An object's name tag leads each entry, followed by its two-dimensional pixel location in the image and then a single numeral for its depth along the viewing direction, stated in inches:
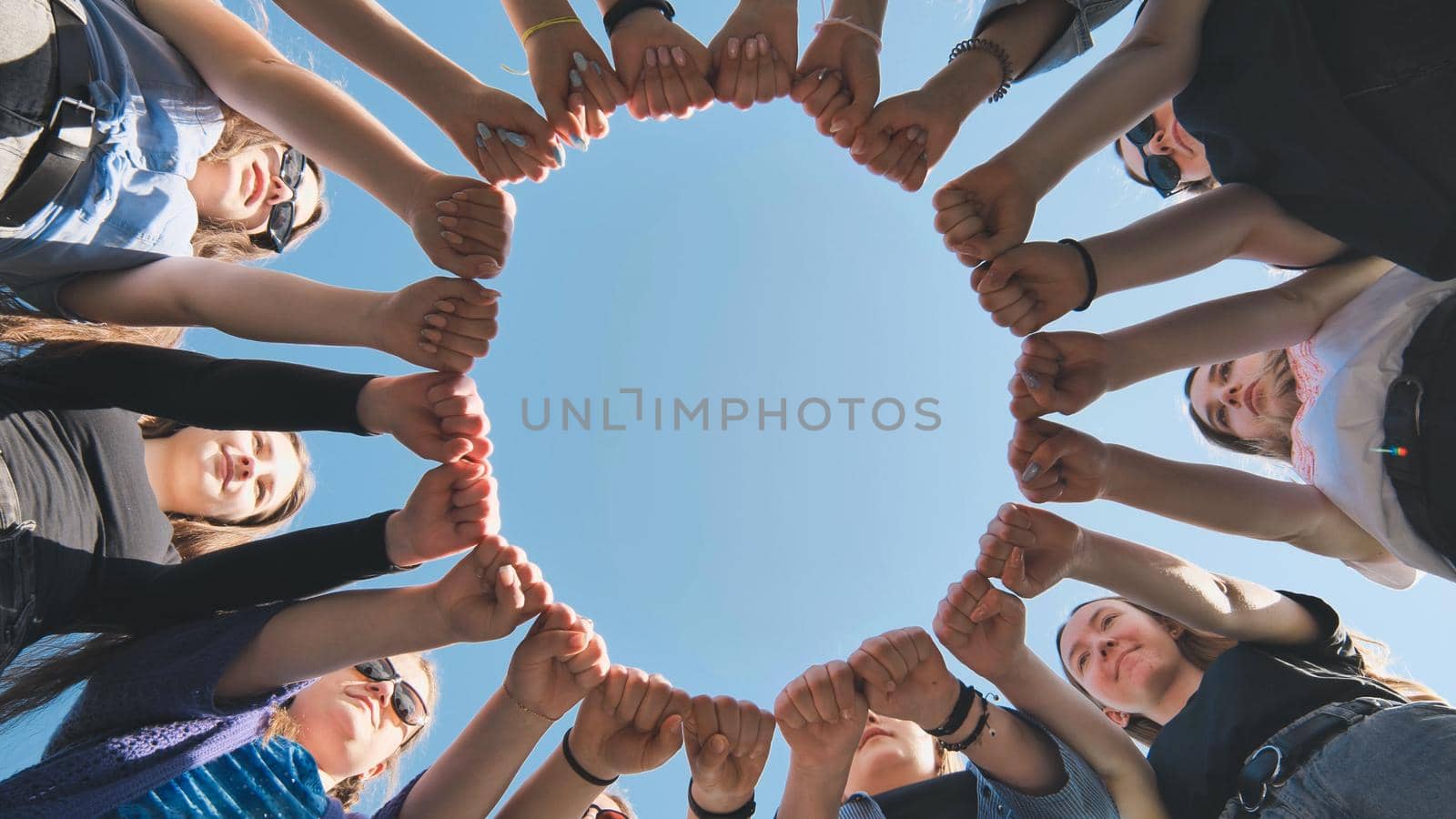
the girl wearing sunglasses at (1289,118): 22.3
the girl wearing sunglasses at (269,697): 24.1
